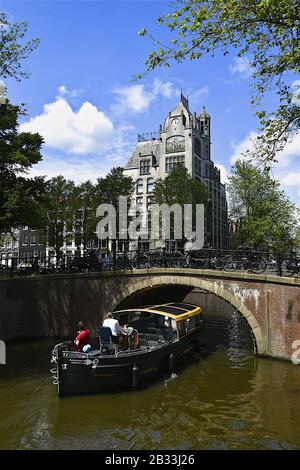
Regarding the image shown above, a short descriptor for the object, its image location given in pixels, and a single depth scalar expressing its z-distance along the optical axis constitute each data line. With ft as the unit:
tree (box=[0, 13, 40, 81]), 55.88
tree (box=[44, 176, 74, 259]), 132.77
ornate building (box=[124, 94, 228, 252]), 207.53
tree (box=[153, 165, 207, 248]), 136.26
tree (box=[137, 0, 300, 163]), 32.60
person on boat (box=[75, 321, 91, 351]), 48.06
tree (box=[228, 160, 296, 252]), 128.88
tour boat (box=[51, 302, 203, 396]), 43.73
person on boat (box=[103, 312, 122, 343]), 49.19
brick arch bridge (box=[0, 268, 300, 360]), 57.21
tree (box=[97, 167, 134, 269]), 128.06
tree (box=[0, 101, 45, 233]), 68.80
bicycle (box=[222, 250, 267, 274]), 62.03
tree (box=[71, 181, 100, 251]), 129.08
